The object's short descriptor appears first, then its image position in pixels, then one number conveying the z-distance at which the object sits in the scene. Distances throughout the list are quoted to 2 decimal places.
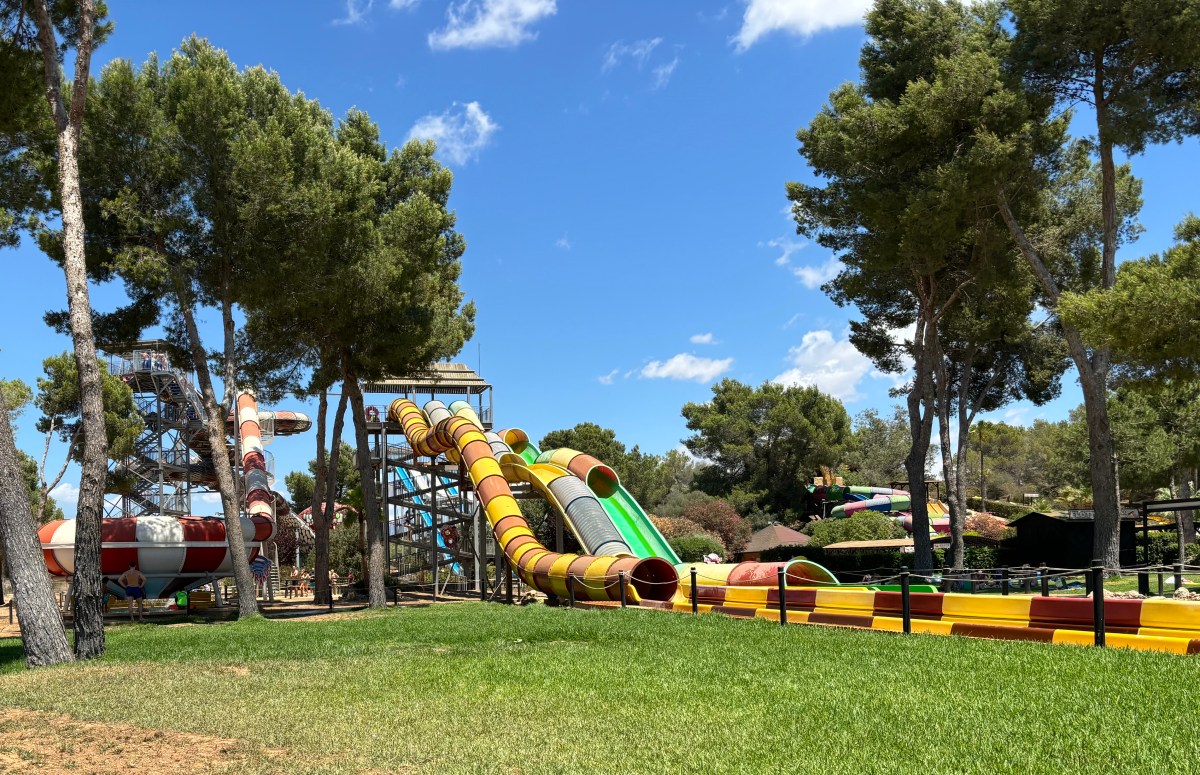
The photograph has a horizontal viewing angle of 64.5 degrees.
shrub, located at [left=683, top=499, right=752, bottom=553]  45.72
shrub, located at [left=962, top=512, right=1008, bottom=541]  41.53
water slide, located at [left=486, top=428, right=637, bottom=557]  22.36
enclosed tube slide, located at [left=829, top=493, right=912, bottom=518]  47.98
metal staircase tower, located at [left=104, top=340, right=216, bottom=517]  34.22
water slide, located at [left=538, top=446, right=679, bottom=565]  24.50
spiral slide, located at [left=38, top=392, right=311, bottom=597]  23.22
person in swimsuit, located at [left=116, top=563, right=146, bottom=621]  23.23
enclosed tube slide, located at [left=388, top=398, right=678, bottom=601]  19.11
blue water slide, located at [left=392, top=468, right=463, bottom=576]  42.20
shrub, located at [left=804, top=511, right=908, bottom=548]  38.12
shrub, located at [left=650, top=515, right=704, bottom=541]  42.66
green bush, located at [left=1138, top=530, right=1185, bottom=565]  30.02
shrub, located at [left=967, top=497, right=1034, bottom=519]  59.62
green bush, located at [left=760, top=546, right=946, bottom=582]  32.19
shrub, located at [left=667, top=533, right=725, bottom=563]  39.25
